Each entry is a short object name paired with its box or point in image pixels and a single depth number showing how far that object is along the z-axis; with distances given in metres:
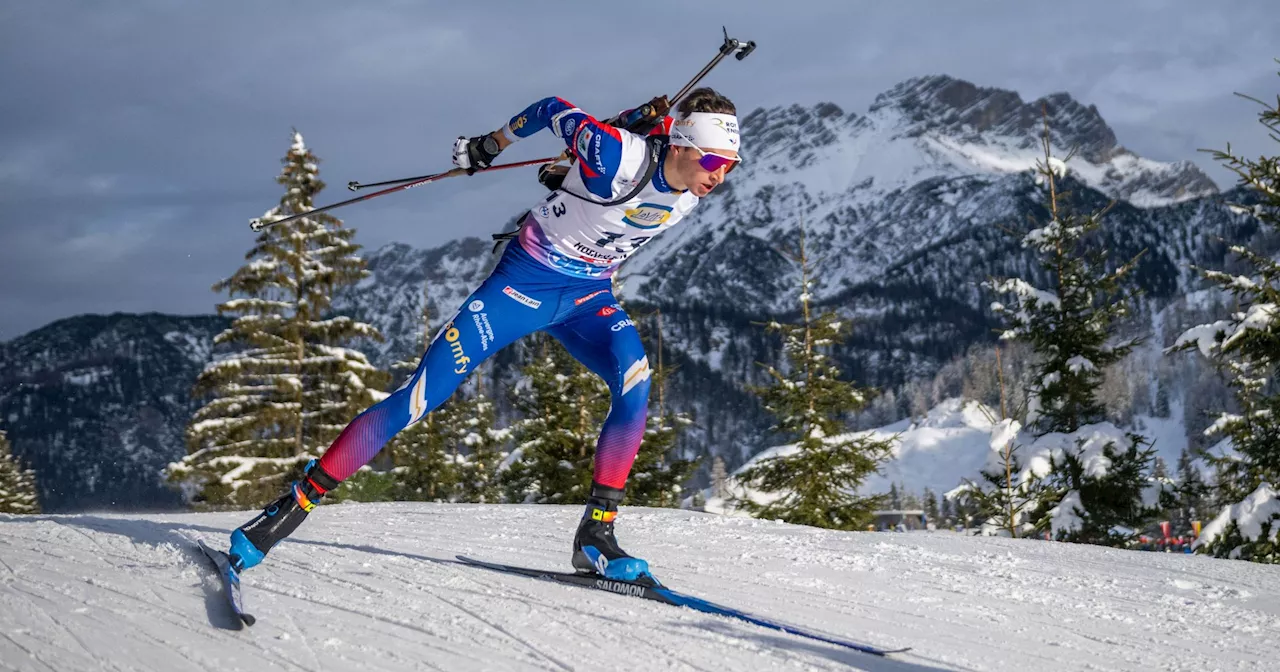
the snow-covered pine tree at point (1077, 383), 14.69
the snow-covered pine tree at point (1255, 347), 10.52
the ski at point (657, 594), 3.20
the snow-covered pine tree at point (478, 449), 28.66
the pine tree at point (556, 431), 20.00
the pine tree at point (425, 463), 28.95
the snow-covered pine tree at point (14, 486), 28.19
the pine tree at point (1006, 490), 15.09
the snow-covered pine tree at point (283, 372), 20.70
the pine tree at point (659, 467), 19.66
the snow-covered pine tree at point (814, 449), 17.06
